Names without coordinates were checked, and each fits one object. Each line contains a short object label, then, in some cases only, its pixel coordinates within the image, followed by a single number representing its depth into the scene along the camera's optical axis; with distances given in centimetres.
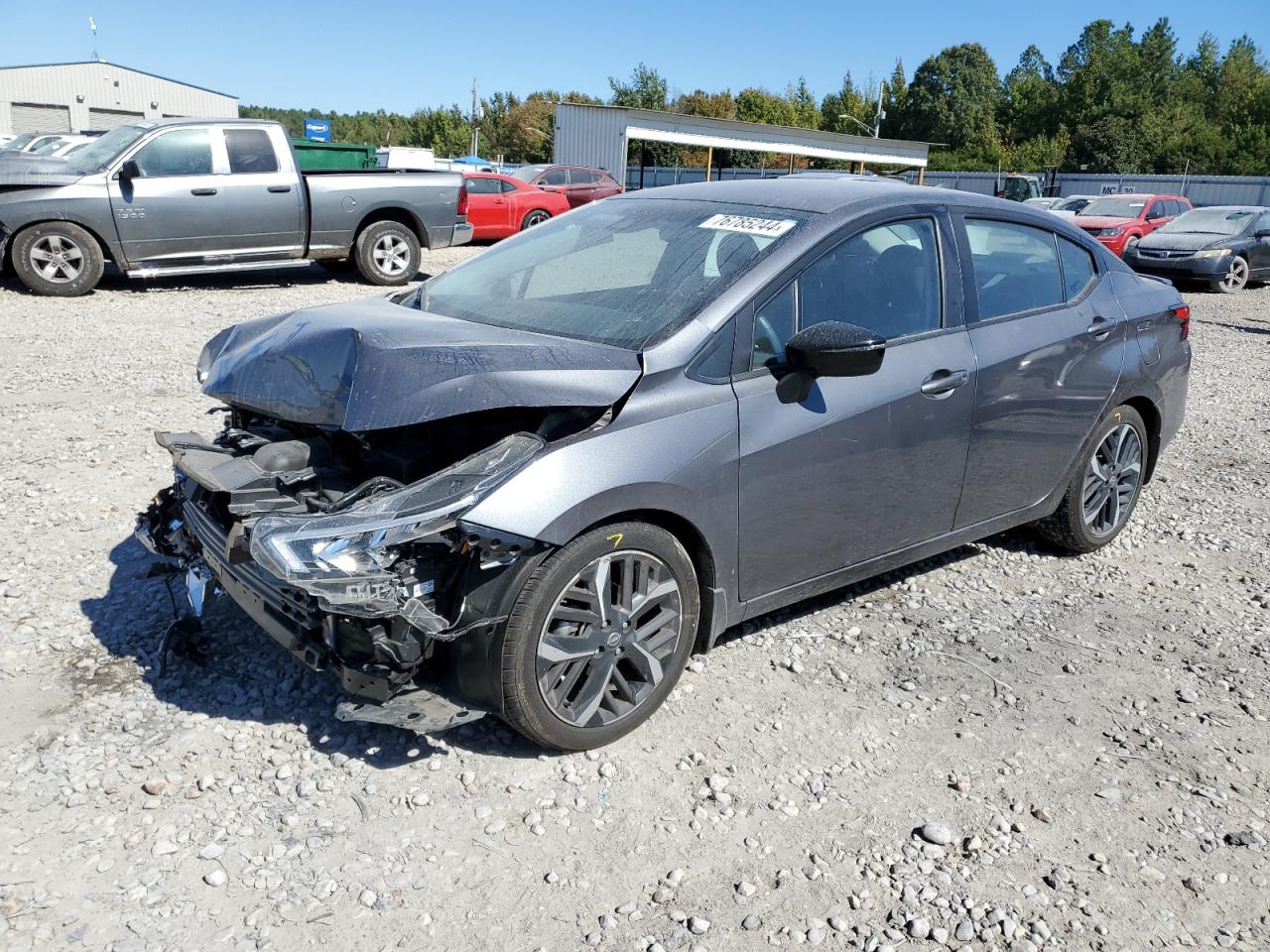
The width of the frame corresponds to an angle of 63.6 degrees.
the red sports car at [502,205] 1894
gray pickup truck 1091
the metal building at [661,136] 3394
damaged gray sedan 292
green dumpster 1722
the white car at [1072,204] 2226
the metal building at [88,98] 4894
